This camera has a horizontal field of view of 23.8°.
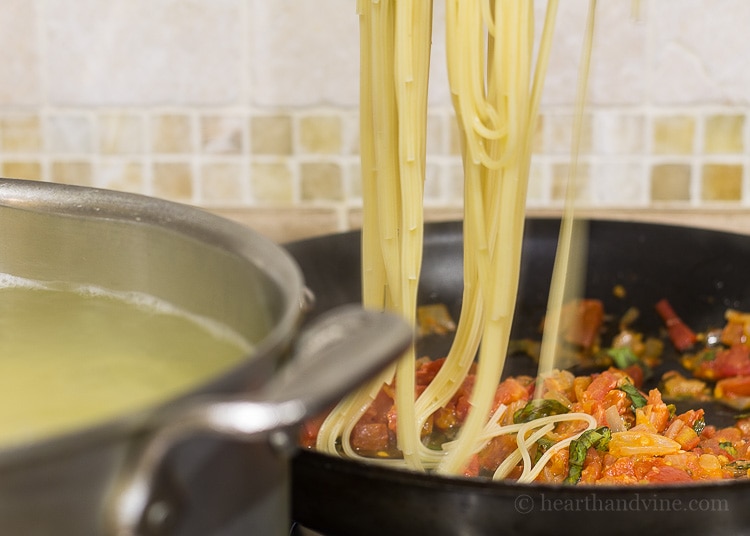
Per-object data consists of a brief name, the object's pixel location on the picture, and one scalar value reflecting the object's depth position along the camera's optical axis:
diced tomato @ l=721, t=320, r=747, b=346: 0.92
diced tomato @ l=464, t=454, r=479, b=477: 0.81
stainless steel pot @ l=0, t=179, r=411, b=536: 0.39
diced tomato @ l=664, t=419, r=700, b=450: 0.82
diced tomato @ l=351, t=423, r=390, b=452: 0.84
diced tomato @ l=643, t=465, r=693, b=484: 0.79
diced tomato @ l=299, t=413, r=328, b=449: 0.84
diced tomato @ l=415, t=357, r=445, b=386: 0.86
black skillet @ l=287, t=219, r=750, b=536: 0.65
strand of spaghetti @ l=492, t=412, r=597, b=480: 0.81
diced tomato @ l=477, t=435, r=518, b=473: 0.83
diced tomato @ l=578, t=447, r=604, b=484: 0.80
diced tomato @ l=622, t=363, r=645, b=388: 0.90
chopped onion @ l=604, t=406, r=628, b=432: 0.83
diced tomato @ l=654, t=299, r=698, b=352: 0.93
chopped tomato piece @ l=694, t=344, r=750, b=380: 0.90
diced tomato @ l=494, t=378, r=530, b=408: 0.85
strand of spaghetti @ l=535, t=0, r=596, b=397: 0.83
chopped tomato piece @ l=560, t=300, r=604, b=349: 0.93
